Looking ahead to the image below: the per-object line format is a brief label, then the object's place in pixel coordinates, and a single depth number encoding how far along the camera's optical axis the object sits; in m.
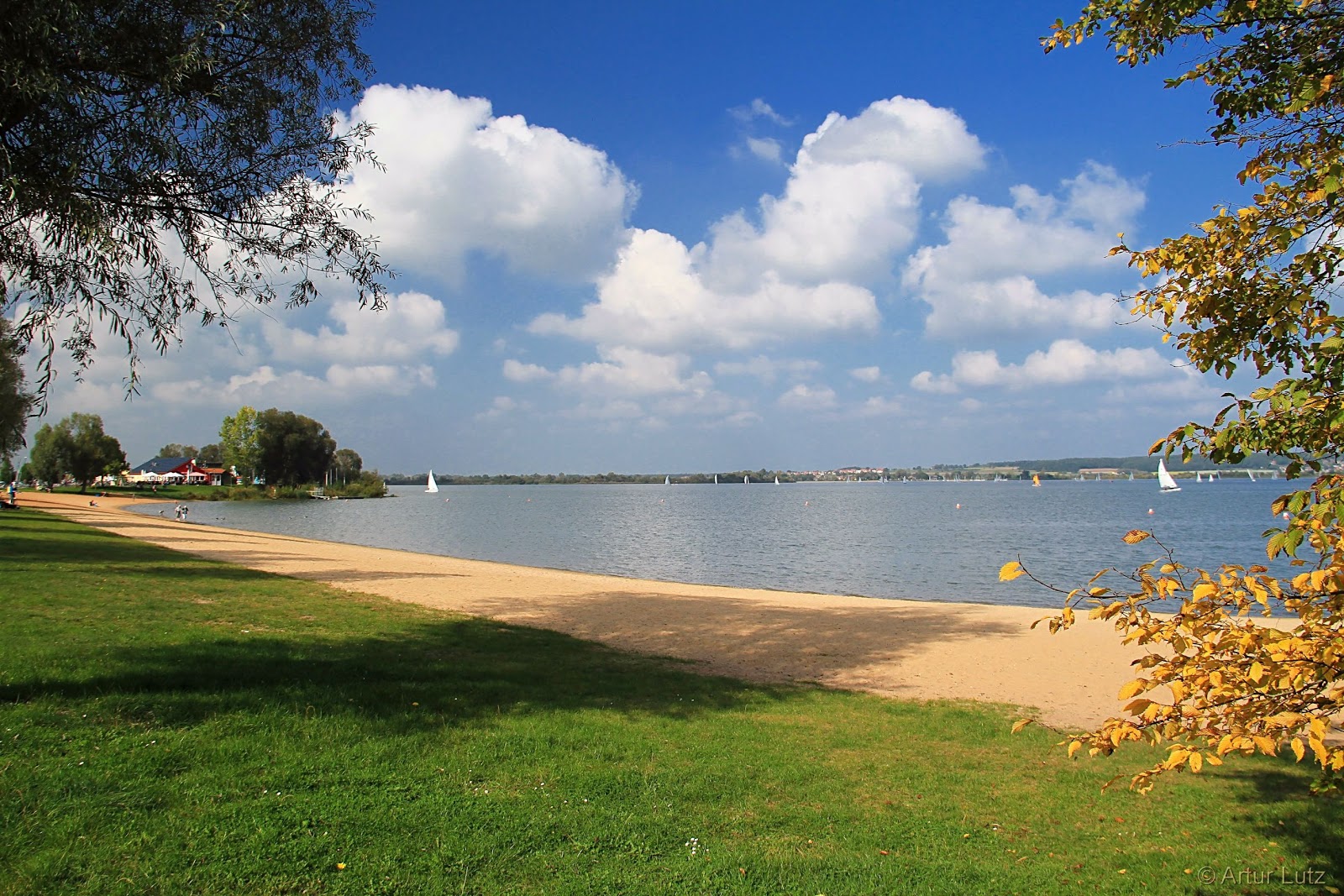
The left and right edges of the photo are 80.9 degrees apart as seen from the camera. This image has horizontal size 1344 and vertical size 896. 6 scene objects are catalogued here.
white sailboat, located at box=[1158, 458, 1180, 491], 113.00
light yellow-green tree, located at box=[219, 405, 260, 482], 126.12
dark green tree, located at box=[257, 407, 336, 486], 132.62
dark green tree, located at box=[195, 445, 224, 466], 174.38
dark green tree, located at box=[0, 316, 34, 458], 37.75
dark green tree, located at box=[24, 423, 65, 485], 99.25
